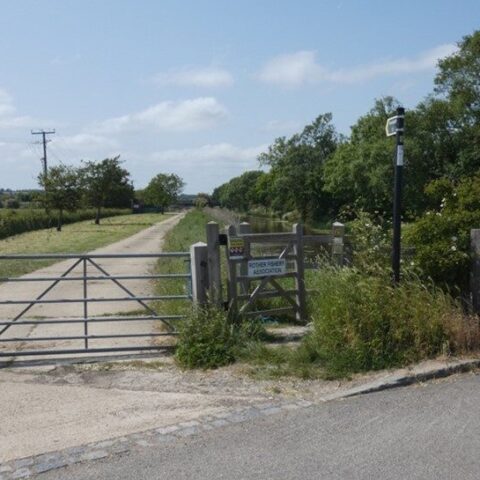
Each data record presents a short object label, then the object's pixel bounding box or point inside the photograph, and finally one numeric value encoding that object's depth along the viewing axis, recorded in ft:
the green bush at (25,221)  145.35
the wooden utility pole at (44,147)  216.54
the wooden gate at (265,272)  29.45
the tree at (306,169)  275.59
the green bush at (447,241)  26.99
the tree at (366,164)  163.32
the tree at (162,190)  385.70
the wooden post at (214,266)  27.55
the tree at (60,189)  160.45
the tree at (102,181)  200.41
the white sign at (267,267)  30.22
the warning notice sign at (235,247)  29.40
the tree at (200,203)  343.75
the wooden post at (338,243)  34.69
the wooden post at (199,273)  27.37
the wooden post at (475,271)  26.43
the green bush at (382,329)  22.85
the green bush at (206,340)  24.58
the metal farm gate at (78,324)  25.94
